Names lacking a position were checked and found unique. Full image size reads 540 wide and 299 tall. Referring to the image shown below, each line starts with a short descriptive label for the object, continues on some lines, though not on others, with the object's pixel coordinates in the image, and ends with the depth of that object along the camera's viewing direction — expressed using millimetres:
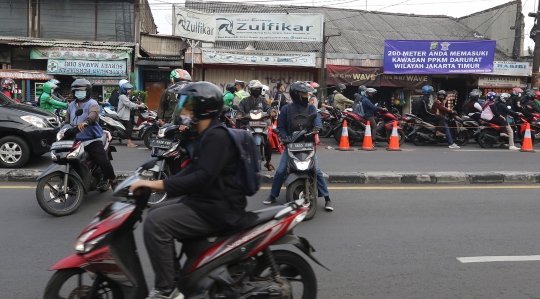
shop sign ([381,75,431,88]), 21922
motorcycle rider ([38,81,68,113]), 11742
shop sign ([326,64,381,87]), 21188
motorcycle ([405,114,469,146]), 14164
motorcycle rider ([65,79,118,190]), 6492
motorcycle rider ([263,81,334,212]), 6730
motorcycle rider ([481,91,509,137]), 13977
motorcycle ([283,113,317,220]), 6242
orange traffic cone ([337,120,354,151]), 13102
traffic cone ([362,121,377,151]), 13182
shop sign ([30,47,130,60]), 18156
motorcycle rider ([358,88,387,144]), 13429
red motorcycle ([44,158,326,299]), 3240
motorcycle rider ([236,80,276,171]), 9508
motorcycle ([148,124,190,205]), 6648
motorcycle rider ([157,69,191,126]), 8656
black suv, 8797
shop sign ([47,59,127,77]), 18172
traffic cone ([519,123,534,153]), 13375
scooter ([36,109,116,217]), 6109
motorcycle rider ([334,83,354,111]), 15594
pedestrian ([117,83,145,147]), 12242
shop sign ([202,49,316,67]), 20203
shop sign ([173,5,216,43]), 18500
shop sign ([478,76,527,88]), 22578
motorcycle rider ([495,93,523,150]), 13828
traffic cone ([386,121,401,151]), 13141
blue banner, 20844
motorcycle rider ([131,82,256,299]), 3275
